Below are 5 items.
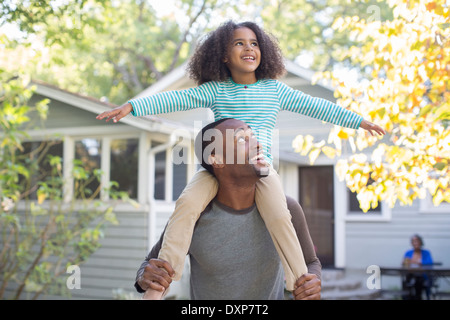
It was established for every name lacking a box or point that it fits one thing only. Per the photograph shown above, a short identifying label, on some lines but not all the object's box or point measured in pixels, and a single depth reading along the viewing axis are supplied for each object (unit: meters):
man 1.93
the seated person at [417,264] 8.44
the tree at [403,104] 3.22
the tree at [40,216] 5.69
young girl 1.96
